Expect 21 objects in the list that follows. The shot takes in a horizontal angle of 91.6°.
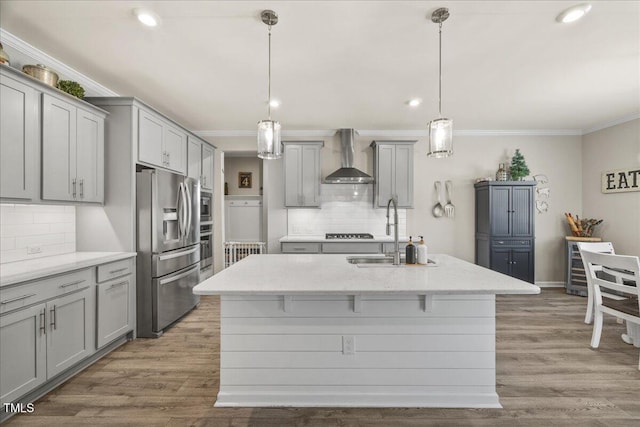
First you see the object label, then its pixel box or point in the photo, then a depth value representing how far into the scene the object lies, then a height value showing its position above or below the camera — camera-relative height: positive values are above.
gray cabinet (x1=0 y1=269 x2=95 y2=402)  1.86 -0.77
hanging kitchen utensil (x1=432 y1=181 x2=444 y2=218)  5.21 +0.12
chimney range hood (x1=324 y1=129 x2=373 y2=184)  4.61 +0.69
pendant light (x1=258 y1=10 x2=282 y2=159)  2.19 +0.57
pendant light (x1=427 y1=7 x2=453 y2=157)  2.09 +0.55
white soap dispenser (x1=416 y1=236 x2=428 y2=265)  2.34 -0.30
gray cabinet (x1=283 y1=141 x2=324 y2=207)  4.86 +0.70
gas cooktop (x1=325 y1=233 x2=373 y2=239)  4.76 -0.32
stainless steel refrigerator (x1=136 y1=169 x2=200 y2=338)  3.13 -0.35
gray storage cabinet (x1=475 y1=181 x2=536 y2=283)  4.71 -0.20
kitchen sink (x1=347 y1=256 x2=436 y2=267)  2.38 -0.37
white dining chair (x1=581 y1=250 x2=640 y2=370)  2.51 -0.73
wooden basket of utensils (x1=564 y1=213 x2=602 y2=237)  4.84 -0.17
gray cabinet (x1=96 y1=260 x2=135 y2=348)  2.62 -0.76
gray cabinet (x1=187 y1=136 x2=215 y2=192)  4.39 +0.82
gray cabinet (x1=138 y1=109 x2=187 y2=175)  3.23 +0.85
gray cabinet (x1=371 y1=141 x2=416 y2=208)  4.86 +0.69
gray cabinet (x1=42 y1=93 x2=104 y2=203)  2.41 +0.54
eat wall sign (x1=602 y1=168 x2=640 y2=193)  4.30 +0.50
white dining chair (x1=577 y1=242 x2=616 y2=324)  3.32 -0.39
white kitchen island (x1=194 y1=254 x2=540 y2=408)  2.00 -0.87
